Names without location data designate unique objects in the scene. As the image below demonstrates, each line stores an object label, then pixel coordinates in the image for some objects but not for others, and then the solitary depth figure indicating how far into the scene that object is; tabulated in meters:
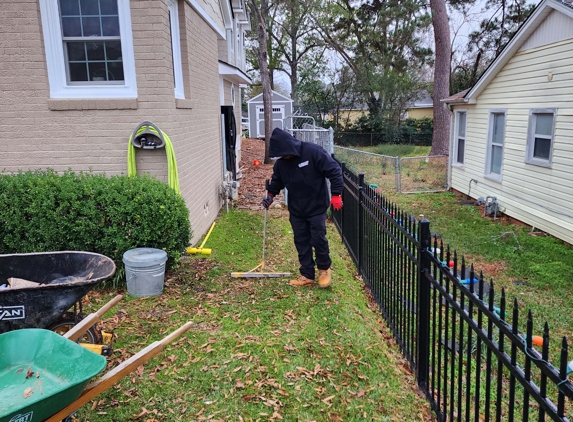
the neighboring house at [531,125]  9.30
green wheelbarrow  2.72
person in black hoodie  5.40
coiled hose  6.05
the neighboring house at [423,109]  42.06
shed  37.12
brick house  5.87
